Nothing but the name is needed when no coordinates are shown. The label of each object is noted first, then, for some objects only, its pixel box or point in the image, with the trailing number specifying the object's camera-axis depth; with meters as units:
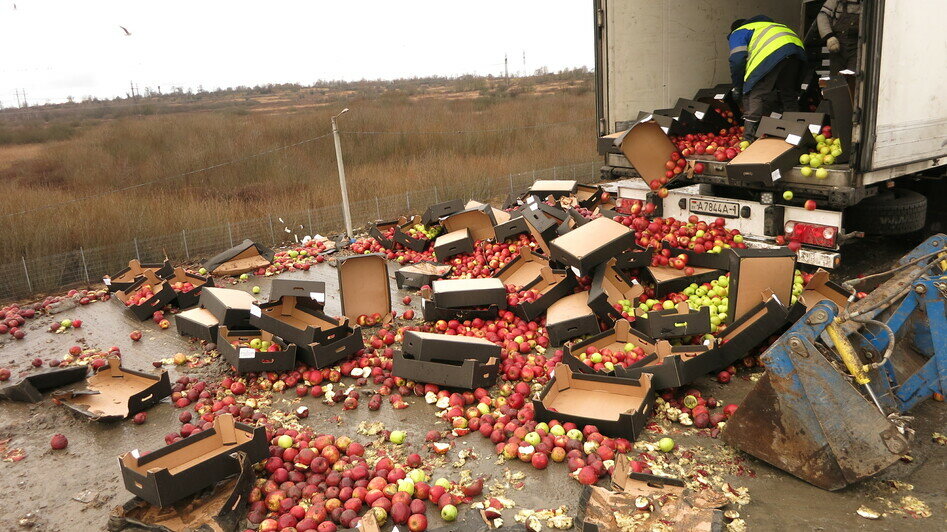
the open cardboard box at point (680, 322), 5.74
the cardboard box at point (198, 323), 6.93
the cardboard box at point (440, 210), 10.11
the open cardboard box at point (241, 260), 9.92
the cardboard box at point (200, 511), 3.87
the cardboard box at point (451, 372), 5.44
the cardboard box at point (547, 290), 6.71
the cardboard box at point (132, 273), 8.85
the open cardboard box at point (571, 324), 6.23
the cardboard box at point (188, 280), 8.27
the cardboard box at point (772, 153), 6.59
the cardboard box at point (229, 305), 6.57
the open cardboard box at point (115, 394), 5.50
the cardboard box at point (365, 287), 7.10
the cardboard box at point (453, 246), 9.07
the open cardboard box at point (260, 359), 5.90
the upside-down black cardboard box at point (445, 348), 5.55
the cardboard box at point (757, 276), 5.61
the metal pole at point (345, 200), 11.52
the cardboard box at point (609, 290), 6.23
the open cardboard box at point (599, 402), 4.57
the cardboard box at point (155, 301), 8.02
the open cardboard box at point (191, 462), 3.90
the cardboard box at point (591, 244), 6.36
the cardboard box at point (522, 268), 7.68
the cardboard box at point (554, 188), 10.73
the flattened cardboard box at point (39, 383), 5.97
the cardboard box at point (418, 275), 8.39
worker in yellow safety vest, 7.61
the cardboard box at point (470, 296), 6.79
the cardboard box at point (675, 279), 6.86
